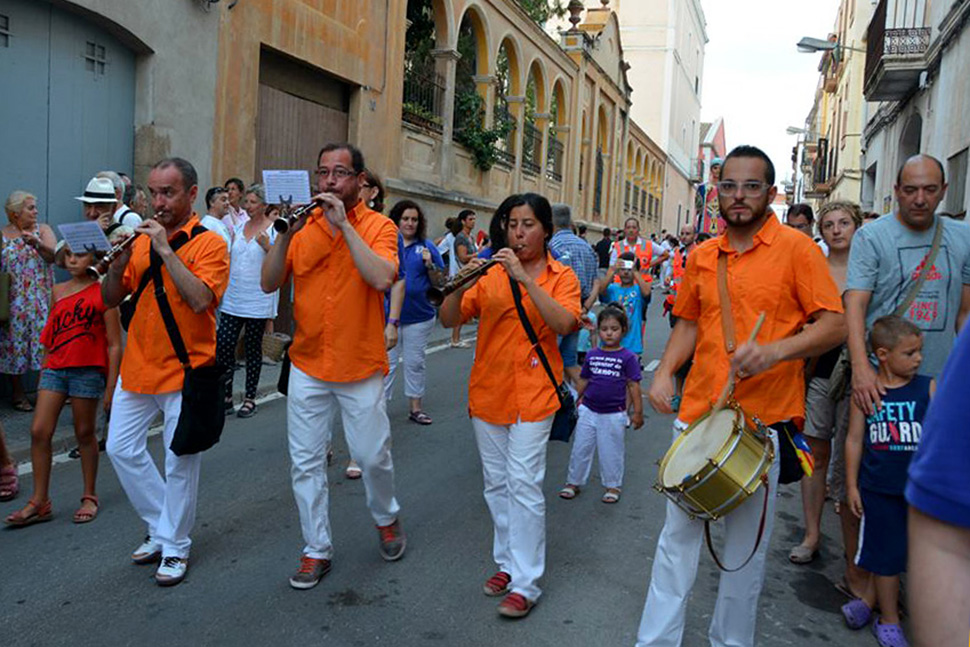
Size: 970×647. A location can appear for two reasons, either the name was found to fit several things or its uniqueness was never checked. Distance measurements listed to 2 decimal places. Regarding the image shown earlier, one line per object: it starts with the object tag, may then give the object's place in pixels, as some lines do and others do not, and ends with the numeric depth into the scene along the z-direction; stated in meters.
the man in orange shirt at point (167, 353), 4.24
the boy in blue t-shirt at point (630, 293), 8.93
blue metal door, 8.03
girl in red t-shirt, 4.96
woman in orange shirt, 4.05
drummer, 3.35
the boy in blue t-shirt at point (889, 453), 3.91
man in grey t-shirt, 4.12
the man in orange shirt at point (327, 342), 4.25
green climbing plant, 18.75
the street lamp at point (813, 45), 19.11
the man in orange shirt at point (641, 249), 10.02
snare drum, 3.08
